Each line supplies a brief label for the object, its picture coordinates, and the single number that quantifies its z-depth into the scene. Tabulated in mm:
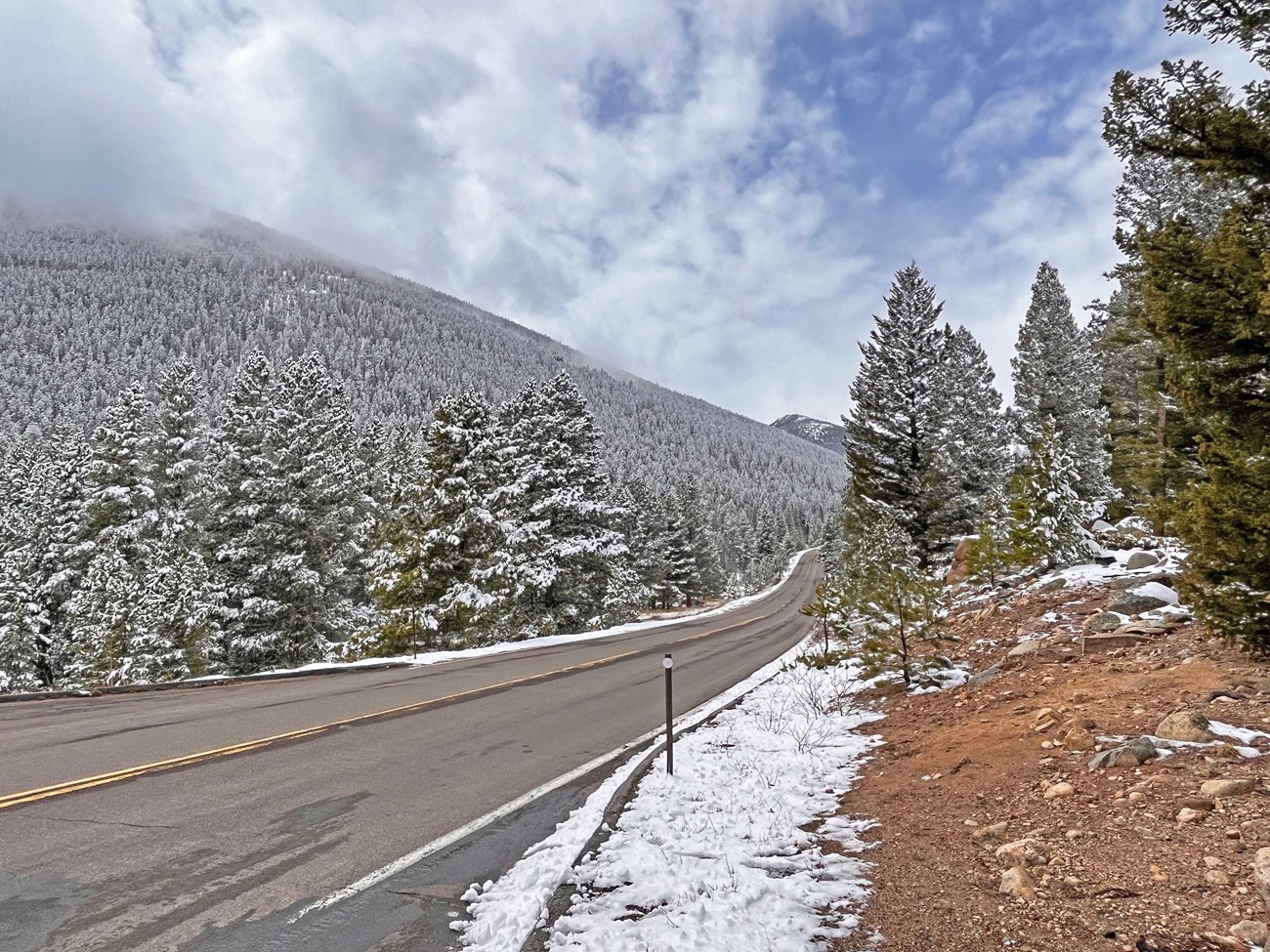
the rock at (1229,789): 4008
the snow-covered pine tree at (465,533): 24391
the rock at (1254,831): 3512
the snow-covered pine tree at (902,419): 23391
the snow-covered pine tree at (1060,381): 29250
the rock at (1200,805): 3924
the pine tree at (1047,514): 15023
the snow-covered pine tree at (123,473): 26172
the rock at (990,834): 4359
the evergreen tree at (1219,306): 5730
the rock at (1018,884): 3543
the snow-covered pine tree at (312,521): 22469
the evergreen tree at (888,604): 9625
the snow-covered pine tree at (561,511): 26672
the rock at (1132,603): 9664
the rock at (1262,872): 2995
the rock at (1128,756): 4816
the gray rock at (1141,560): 12867
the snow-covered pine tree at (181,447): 26406
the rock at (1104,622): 9305
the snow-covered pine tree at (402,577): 23359
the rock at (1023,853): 3885
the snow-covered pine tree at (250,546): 21938
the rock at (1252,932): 2775
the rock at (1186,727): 4906
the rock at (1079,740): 5371
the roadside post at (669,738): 6580
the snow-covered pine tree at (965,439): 23125
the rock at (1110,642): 8453
